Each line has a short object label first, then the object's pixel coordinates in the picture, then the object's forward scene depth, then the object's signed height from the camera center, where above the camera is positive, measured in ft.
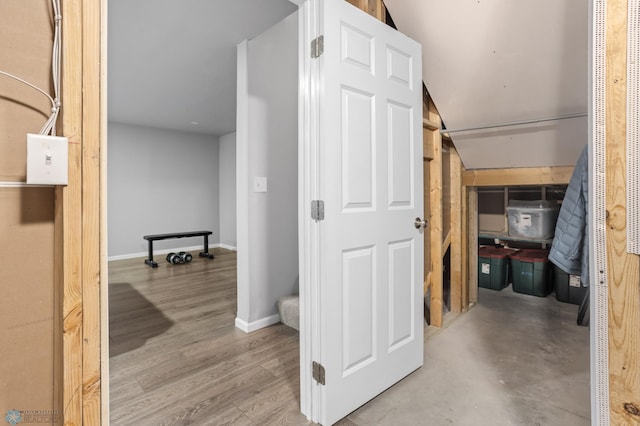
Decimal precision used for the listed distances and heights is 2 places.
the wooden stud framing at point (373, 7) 6.31 +4.13
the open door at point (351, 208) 4.96 +0.07
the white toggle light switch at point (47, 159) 2.55 +0.43
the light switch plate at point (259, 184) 8.76 +0.78
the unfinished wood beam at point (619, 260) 3.31 -0.51
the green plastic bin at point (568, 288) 10.16 -2.45
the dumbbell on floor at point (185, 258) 17.35 -2.45
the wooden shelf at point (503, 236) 10.62 -0.89
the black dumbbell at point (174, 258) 16.96 -2.44
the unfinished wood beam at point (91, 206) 2.84 +0.06
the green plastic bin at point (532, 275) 11.03 -2.17
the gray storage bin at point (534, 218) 10.52 -0.20
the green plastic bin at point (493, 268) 11.76 -2.09
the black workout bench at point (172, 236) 16.79 -1.39
